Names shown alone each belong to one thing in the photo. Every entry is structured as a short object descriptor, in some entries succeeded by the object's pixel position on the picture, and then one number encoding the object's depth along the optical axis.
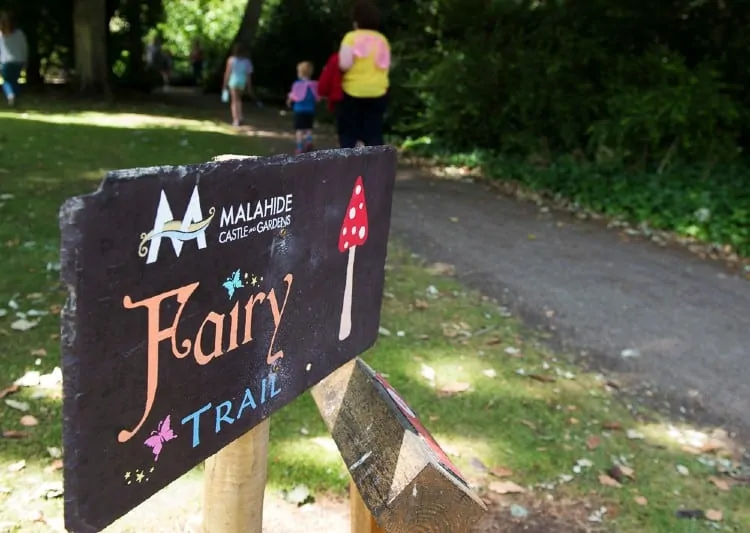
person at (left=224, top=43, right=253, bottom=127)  13.60
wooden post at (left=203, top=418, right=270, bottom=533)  1.68
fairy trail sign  1.11
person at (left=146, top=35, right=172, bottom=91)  22.86
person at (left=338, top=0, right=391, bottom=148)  7.70
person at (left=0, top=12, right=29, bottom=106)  13.83
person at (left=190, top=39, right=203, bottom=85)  25.00
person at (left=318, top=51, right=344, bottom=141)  7.84
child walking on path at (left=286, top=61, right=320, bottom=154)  10.23
